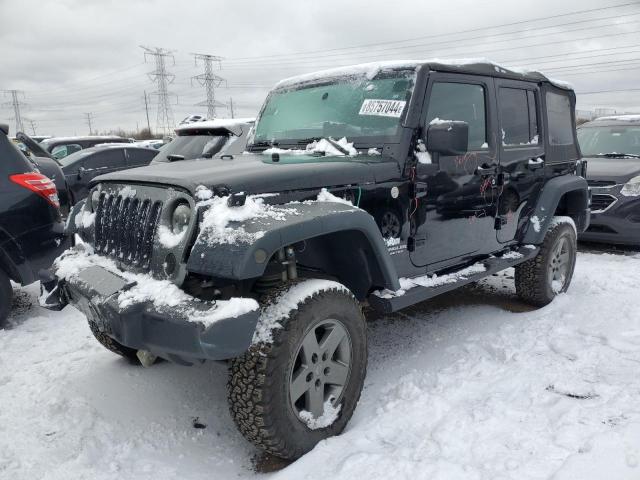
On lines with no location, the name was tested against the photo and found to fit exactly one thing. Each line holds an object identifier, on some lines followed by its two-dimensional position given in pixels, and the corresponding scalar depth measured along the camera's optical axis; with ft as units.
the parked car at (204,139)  24.49
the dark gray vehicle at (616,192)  22.06
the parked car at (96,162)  29.91
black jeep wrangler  7.50
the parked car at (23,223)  14.24
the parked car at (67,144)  40.47
